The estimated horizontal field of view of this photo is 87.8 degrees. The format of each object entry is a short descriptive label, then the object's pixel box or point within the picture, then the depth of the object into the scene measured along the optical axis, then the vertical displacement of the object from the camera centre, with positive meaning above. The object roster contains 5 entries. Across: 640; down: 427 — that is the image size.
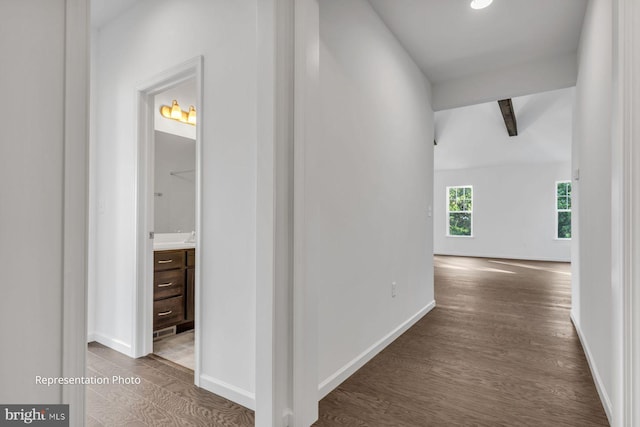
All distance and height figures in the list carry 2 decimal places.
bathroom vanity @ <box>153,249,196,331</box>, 2.83 -0.65
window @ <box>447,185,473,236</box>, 9.46 +0.19
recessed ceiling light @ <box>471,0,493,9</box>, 2.51 +1.63
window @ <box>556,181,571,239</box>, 8.09 +0.20
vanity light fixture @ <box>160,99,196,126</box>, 3.33 +1.05
